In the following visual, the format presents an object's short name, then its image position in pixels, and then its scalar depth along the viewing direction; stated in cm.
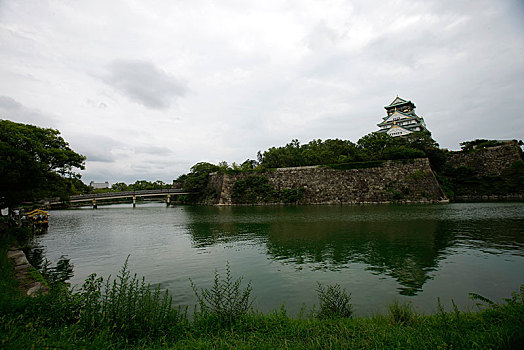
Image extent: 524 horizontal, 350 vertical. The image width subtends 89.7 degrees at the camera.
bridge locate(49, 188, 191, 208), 4517
